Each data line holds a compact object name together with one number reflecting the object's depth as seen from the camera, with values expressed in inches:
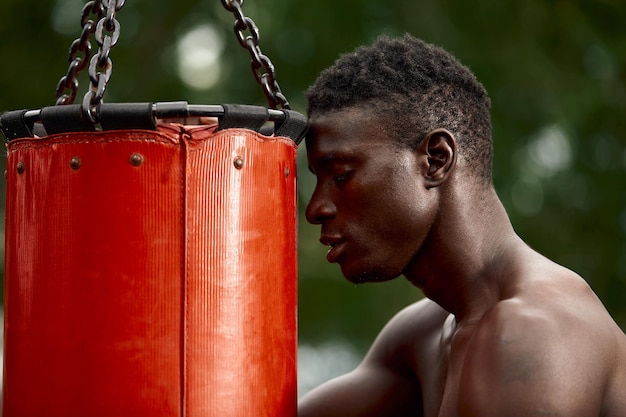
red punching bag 133.6
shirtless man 153.3
